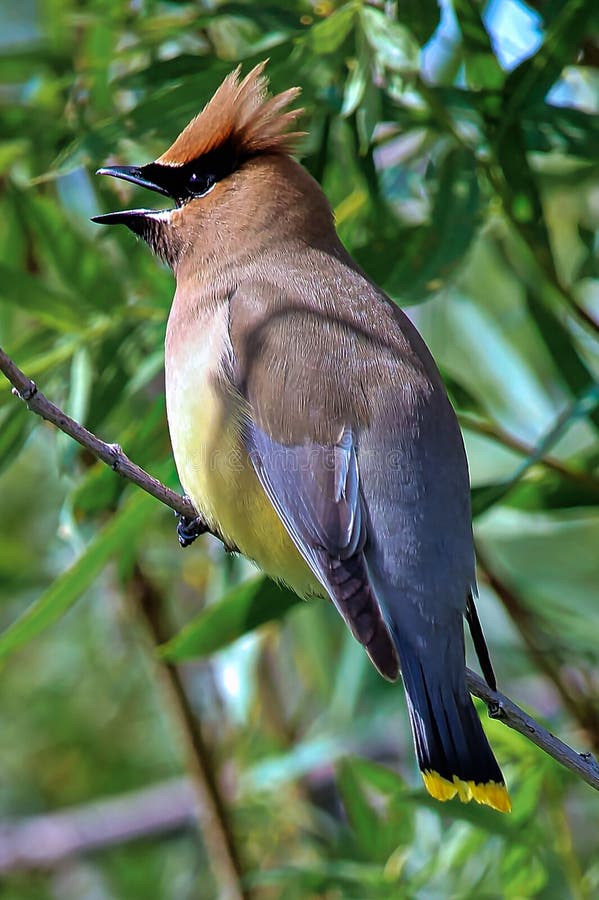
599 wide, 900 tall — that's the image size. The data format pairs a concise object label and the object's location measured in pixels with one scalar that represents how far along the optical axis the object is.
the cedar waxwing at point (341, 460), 6.04
